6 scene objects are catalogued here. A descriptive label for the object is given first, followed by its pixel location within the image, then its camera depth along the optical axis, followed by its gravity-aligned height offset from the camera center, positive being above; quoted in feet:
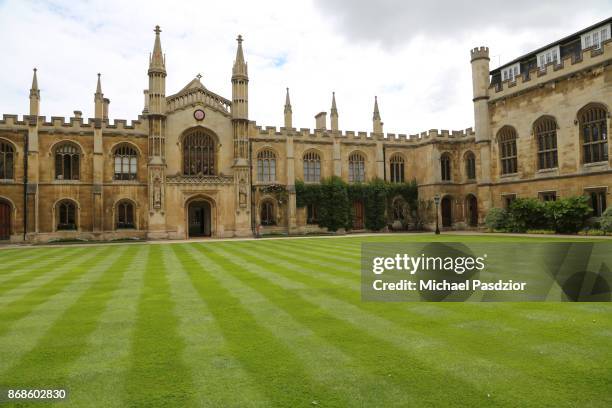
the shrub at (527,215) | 92.27 -0.41
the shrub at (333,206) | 123.65 +3.75
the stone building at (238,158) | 93.04 +16.21
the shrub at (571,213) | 83.87 -0.19
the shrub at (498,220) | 101.24 -1.46
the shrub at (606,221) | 75.05 -1.81
